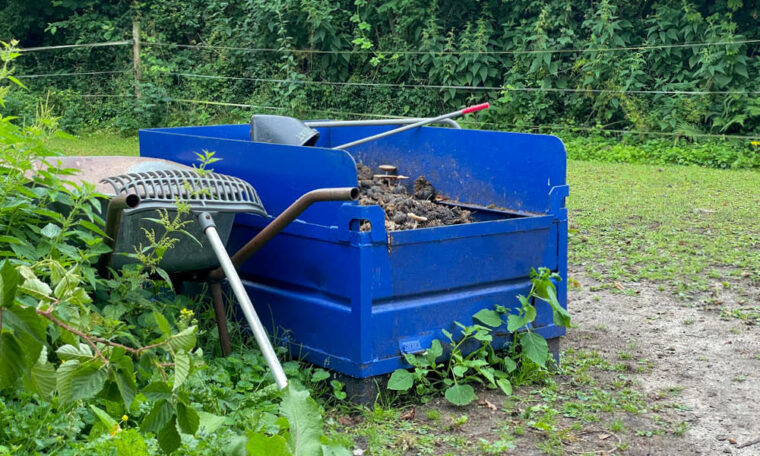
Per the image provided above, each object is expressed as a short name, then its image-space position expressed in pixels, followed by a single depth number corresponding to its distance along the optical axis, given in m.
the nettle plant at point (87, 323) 1.25
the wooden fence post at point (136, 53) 13.44
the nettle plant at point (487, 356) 3.41
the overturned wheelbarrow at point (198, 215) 2.97
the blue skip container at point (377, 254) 3.30
